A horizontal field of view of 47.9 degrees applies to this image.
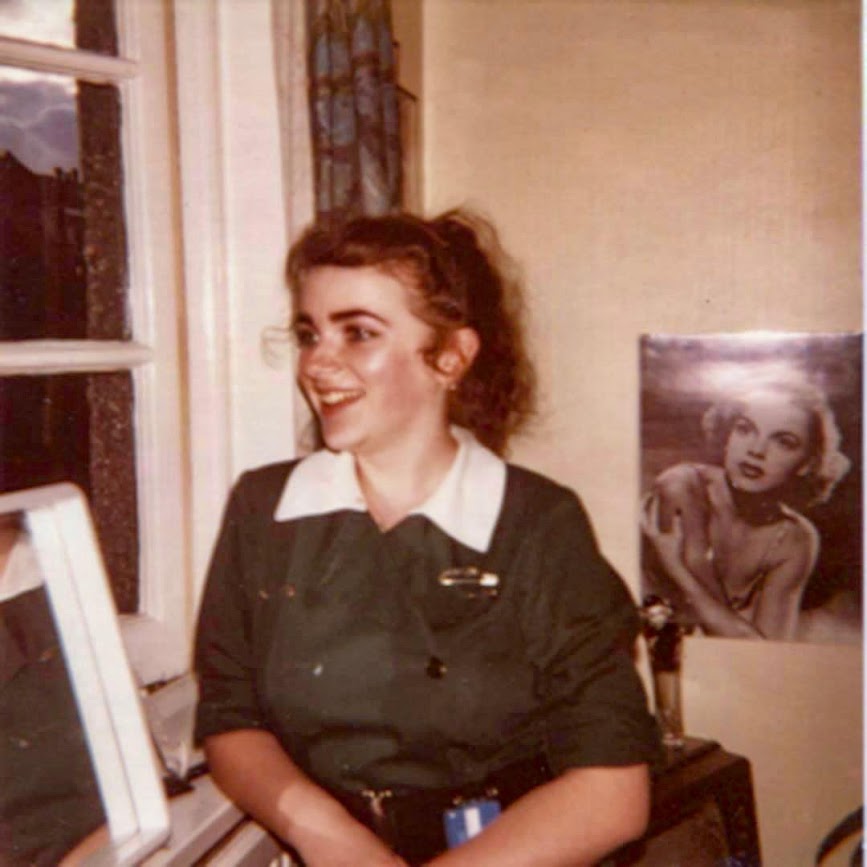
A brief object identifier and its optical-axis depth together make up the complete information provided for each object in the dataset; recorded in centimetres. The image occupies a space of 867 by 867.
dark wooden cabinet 162
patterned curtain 158
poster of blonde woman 195
